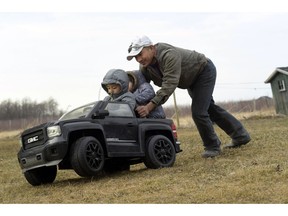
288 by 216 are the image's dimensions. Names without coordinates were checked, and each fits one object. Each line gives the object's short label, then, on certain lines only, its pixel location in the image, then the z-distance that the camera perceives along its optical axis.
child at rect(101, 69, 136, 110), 6.50
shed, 33.31
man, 6.45
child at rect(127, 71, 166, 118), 6.70
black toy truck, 5.52
